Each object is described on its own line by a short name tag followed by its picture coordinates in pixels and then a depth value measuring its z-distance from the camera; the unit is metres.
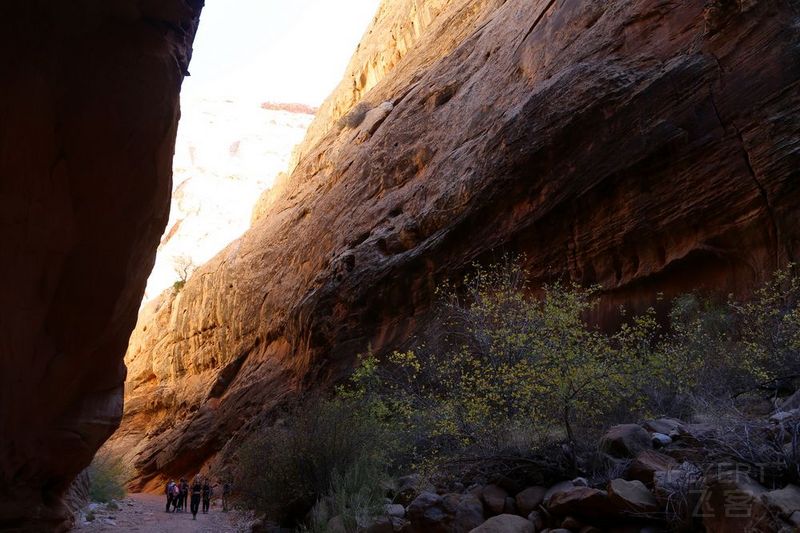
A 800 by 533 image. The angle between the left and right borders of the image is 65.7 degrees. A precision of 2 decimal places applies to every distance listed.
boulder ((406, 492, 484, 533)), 6.67
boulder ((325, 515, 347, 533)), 8.12
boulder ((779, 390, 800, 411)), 6.30
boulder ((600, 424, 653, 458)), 6.51
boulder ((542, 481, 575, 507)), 6.28
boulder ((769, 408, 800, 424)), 5.29
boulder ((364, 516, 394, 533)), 7.49
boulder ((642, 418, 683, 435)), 6.96
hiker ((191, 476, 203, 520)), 16.59
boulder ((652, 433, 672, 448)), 6.44
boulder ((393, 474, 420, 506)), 8.66
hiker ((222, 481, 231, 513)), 18.94
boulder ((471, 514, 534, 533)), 5.98
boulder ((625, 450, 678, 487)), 5.66
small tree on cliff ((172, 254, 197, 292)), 36.47
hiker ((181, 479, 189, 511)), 18.62
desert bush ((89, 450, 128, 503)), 16.61
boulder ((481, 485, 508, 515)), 6.80
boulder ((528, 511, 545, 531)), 6.05
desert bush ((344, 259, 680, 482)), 7.55
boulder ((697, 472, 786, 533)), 4.05
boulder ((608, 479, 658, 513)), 5.20
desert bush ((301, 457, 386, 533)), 8.03
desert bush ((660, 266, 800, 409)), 8.09
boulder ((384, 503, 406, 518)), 7.82
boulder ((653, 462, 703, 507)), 4.84
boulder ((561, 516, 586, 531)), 5.60
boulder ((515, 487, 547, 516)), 6.55
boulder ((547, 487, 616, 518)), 5.46
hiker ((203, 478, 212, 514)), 17.89
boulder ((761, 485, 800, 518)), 3.99
